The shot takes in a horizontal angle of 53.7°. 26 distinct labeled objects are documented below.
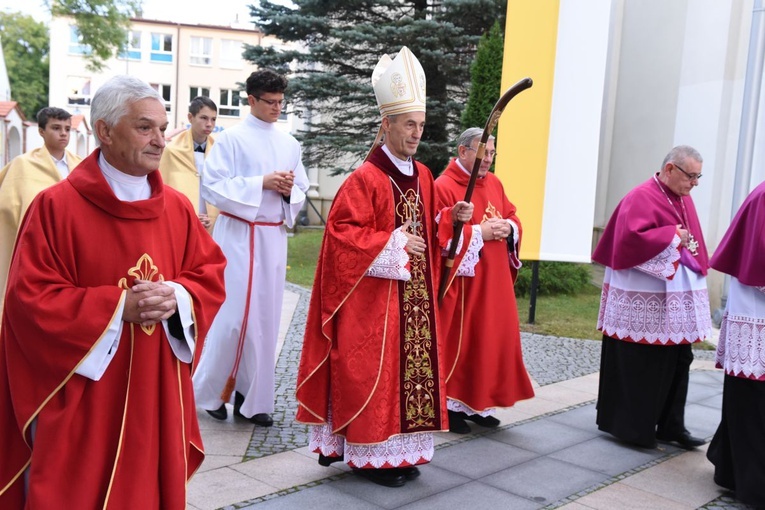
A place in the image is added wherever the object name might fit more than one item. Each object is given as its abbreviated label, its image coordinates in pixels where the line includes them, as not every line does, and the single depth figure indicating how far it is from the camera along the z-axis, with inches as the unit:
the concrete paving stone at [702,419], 228.1
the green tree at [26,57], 1769.2
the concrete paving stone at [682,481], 176.9
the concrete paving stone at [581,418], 225.8
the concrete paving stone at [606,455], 192.9
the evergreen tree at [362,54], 560.1
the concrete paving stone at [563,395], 254.4
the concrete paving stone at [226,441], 183.4
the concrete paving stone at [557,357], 293.3
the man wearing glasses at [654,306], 201.8
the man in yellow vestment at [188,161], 251.3
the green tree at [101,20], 1088.8
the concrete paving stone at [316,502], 152.5
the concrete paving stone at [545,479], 170.6
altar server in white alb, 201.9
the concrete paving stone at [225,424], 201.6
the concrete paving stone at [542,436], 205.3
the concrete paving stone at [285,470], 166.6
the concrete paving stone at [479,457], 183.5
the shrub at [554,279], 490.9
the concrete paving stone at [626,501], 166.7
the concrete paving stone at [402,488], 161.0
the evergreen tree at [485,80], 464.4
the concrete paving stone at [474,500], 159.9
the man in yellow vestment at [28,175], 220.8
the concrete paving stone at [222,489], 152.3
